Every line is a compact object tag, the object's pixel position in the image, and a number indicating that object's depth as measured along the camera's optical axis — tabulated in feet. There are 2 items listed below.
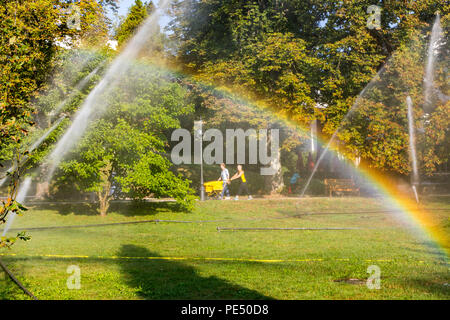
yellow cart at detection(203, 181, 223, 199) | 90.53
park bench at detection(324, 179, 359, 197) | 92.99
